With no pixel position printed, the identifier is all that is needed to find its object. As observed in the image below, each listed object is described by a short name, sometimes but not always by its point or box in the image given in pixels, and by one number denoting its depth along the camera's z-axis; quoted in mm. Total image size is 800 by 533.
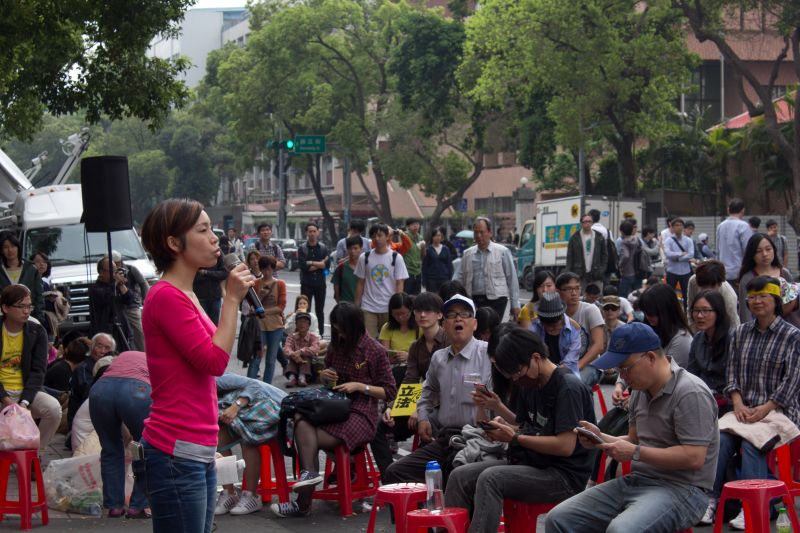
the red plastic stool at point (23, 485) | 8289
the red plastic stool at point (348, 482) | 8359
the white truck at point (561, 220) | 31109
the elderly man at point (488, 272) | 13727
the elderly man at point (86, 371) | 10555
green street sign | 46281
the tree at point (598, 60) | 34500
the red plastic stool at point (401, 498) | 6574
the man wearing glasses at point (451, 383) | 7695
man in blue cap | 5508
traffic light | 37406
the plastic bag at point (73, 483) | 8703
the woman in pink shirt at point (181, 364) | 4344
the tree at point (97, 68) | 13945
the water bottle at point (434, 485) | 6438
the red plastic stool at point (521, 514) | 6422
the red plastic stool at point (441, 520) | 6109
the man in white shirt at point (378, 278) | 14375
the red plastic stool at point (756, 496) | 6262
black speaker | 12039
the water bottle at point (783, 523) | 6812
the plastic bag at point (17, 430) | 8359
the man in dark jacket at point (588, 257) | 17641
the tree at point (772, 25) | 30984
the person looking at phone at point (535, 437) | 6207
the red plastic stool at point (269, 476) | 8531
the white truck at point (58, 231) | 20562
